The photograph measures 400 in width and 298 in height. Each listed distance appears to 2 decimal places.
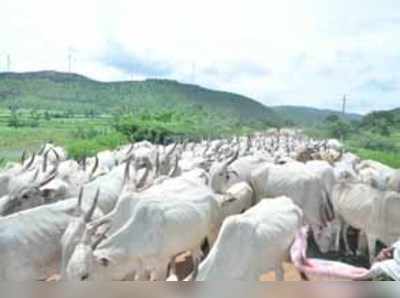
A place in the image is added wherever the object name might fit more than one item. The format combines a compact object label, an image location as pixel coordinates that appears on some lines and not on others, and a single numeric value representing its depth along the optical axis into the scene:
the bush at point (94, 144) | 12.94
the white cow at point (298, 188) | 6.57
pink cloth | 3.23
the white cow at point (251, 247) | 3.63
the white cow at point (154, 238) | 3.91
